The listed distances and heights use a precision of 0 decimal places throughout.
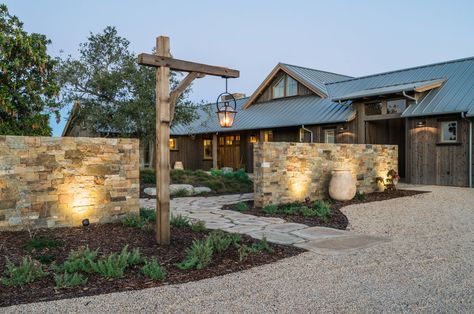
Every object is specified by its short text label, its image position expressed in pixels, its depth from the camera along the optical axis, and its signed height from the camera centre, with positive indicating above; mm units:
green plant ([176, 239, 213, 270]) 4426 -1245
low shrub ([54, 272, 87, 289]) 3812 -1263
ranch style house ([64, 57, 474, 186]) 14102 +1301
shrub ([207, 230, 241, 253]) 5070 -1215
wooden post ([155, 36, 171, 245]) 5422 +93
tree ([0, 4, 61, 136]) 10602 +2101
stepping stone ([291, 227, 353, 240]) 6160 -1367
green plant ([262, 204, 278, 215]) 8477 -1307
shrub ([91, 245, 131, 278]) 4133 -1227
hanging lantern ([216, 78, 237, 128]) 8043 +715
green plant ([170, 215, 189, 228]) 6797 -1228
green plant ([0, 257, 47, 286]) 3861 -1222
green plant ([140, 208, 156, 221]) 7334 -1215
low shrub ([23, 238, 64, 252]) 5207 -1232
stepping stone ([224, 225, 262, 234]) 6473 -1333
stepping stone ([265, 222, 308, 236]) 6660 -1356
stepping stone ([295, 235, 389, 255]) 5238 -1358
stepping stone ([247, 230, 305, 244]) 5797 -1345
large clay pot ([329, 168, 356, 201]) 10375 -955
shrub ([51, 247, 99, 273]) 4248 -1223
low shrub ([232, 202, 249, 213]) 8867 -1308
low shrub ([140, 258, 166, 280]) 4066 -1257
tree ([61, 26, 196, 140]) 15539 +2629
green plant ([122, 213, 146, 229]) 6666 -1202
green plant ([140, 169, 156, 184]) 14099 -910
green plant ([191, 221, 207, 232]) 6348 -1232
